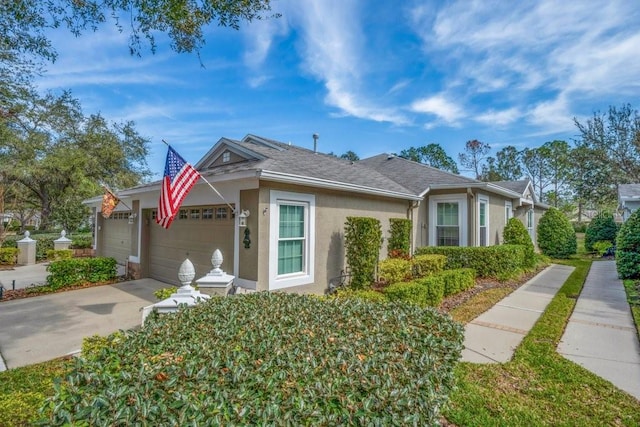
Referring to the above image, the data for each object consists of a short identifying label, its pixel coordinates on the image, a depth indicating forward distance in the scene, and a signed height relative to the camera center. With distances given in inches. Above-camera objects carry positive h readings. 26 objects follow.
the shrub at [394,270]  321.4 -48.5
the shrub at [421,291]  256.7 -57.4
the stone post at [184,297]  164.6 -42.4
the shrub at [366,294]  247.8 -58.4
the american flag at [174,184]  243.1 +28.1
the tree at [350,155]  1938.5 +415.4
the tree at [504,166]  1593.3 +295.4
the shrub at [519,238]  492.1 -21.6
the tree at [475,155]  1656.0 +363.2
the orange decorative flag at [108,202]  400.2 +22.5
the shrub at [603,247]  711.1 -48.8
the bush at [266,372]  65.2 -38.7
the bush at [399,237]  378.6 -16.8
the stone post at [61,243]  631.5 -48.2
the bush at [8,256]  589.9 -69.9
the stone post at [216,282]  229.3 -44.1
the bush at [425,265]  351.6 -47.5
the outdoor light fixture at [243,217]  266.9 +3.5
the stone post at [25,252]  601.6 -63.3
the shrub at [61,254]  553.7 -61.0
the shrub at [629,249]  387.9 -29.3
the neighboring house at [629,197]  506.2 +44.9
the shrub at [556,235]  693.9 -23.3
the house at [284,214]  268.4 +8.9
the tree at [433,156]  1754.4 +376.0
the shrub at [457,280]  317.1 -59.2
